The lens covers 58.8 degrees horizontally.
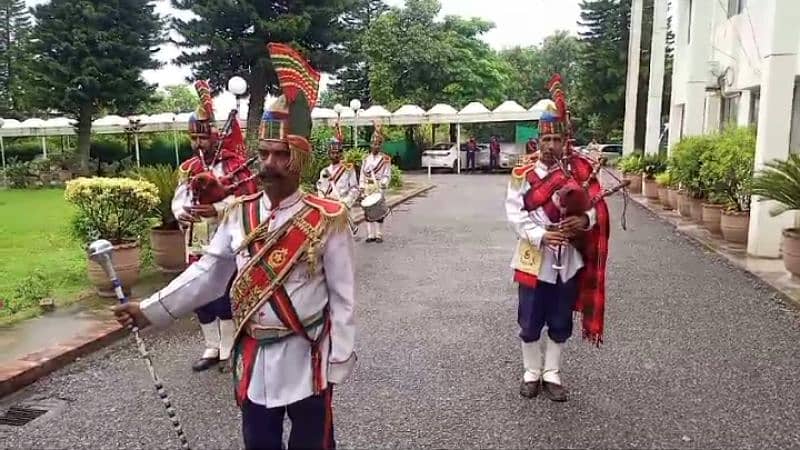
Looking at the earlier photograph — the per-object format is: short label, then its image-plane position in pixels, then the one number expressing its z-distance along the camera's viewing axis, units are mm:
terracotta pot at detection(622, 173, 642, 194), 19484
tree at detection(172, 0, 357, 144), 21422
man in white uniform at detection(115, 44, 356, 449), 2637
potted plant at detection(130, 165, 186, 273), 7793
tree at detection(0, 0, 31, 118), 34656
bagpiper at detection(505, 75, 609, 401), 4258
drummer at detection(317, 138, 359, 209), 10703
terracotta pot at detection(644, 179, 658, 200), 17469
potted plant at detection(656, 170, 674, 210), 15195
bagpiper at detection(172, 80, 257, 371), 4973
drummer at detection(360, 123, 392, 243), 11227
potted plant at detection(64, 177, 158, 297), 7039
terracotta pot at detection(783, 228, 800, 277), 7680
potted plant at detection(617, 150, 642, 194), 19500
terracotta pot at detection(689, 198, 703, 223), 12372
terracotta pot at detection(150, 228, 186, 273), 7781
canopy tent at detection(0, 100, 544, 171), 27188
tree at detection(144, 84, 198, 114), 51556
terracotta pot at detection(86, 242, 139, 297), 6988
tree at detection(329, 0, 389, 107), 34594
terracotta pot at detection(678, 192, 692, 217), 13055
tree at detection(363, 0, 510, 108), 32375
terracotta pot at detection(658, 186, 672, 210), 15414
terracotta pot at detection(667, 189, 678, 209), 14579
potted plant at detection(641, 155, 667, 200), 17586
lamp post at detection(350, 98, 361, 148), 19244
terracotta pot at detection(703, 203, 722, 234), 10898
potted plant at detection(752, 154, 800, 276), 7727
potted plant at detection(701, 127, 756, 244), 10117
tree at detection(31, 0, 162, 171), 23578
